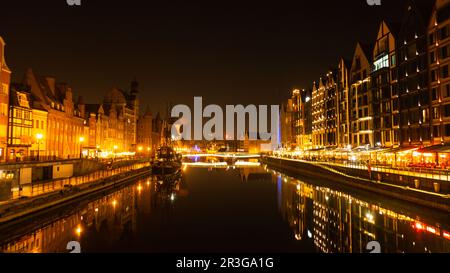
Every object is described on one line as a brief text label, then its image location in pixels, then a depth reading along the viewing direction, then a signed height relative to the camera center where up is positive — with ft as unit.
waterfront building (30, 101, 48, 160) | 180.78 +13.11
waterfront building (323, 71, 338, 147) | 316.19 +38.20
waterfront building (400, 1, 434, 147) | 180.24 +39.71
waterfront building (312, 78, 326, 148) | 350.02 +38.97
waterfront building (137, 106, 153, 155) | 453.99 +27.92
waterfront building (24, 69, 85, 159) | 196.65 +24.36
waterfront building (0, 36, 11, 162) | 150.20 +23.77
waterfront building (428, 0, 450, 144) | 162.30 +39.08
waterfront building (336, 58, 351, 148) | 286.46 +39.56
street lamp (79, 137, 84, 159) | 242.91 +7.88
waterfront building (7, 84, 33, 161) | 158.92 +15.24
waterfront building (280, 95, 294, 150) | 487.61 +42.16
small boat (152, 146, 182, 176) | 282.56 -7.20
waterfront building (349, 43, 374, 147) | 250.45 +39.43
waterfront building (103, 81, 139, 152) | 381.40 +49.58
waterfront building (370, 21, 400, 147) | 215.72 +41.15
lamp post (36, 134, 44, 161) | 182.65 +8.06
